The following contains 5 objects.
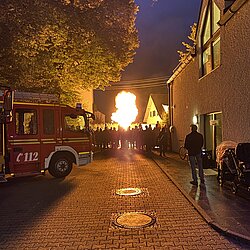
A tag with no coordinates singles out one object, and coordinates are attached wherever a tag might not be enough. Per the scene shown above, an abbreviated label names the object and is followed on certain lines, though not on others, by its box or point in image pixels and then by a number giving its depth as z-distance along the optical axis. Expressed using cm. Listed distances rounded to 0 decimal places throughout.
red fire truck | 995
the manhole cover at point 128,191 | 845
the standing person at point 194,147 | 929
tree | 1104
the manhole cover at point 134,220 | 570
